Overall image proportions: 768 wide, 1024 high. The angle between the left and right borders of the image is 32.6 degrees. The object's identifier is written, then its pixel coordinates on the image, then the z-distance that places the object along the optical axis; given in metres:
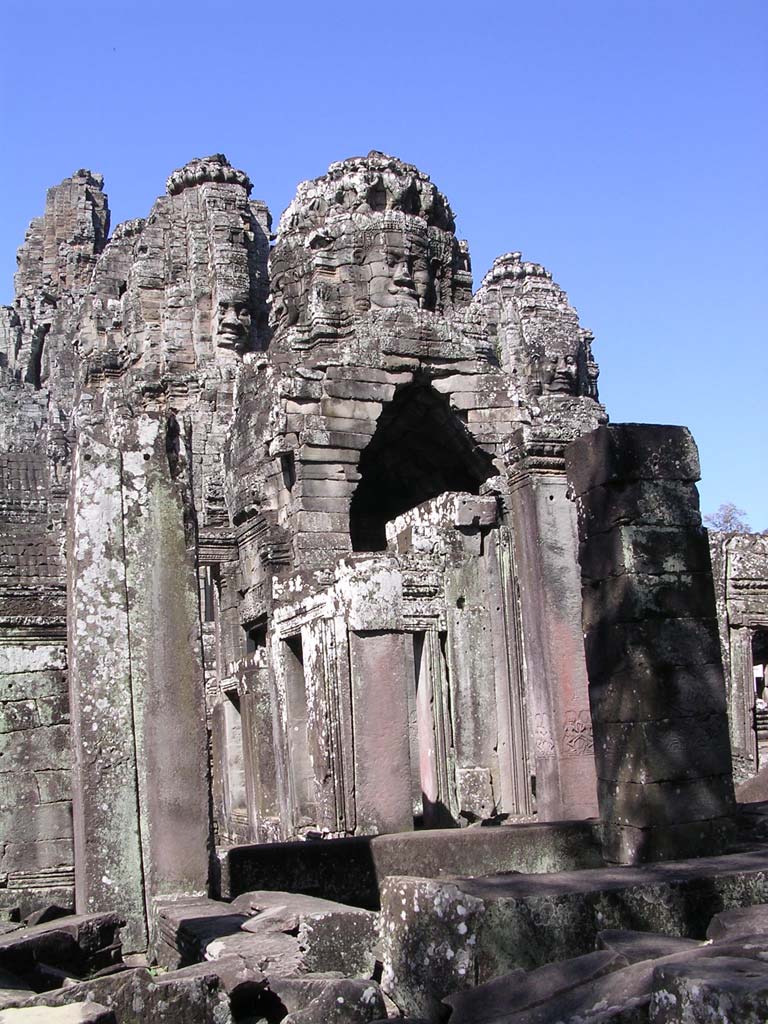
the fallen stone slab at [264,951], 5.46
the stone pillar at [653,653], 7.14
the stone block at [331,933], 5.57
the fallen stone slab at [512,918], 5.21
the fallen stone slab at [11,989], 4.84
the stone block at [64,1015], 4.38
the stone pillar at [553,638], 10.61
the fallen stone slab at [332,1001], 4.77
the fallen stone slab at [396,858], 7.26
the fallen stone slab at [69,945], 5.97
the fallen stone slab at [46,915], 7.36
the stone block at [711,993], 3.55
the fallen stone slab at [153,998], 4.77
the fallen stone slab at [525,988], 4.44
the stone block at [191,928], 5.81
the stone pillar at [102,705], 6.71
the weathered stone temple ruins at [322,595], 6.94
